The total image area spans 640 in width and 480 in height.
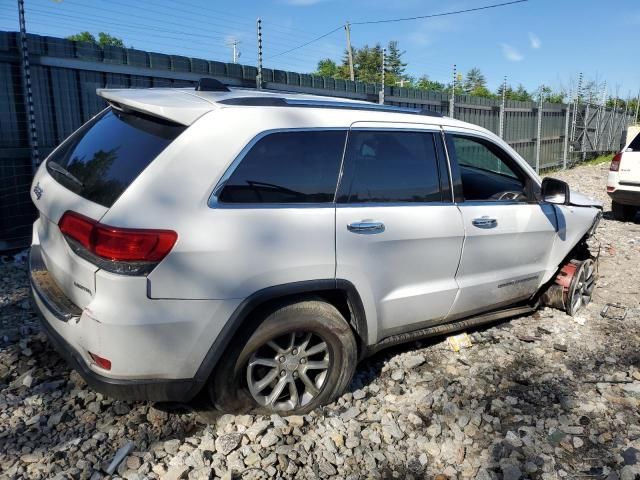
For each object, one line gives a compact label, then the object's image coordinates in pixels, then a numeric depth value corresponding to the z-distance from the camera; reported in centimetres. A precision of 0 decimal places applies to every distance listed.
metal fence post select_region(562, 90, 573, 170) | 1844
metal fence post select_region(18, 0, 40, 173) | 557
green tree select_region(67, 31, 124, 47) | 6122
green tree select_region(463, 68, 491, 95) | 8512
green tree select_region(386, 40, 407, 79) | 7450
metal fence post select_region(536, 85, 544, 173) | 1630
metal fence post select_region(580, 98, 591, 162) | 1952
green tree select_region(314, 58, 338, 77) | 7275
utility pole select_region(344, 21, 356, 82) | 3889
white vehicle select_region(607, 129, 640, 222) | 859
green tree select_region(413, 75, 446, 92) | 5681
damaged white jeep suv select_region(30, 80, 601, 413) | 242
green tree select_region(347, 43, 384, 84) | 7326
